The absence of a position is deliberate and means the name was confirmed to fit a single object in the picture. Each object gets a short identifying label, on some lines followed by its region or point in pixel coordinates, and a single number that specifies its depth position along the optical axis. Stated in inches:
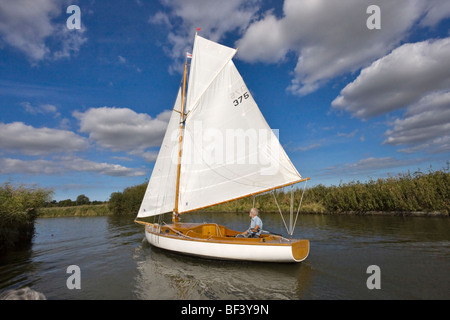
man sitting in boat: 437.4
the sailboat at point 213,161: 457.4
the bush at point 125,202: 1736.0
